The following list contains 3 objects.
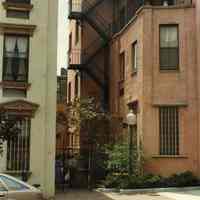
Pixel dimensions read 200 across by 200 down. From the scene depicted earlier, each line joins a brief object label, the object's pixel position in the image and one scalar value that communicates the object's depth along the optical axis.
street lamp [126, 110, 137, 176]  23.12
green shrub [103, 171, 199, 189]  22.85
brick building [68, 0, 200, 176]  24.59
